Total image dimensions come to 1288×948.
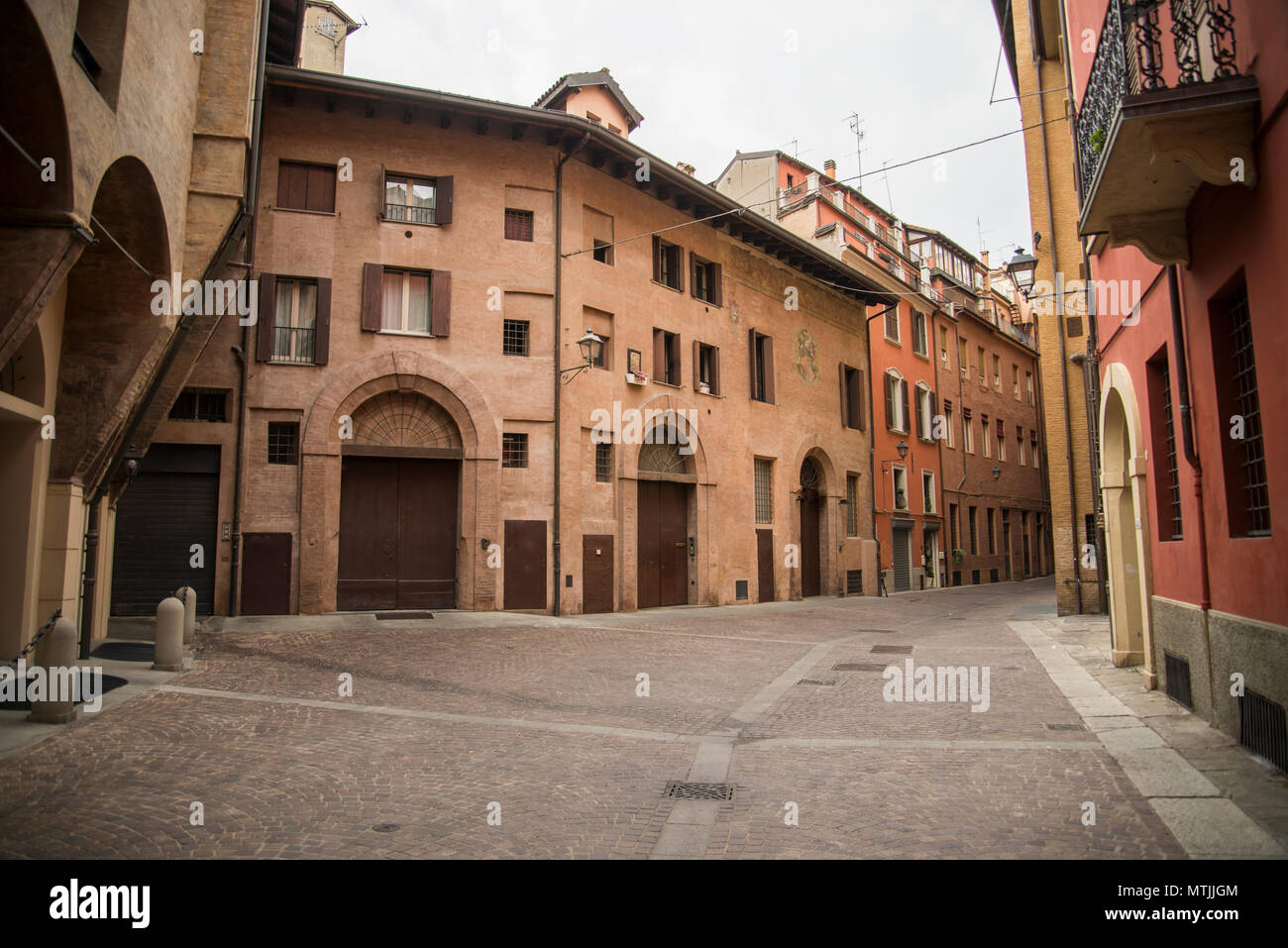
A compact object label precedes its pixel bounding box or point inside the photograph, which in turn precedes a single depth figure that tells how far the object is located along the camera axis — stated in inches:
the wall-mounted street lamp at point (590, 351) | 690.2
